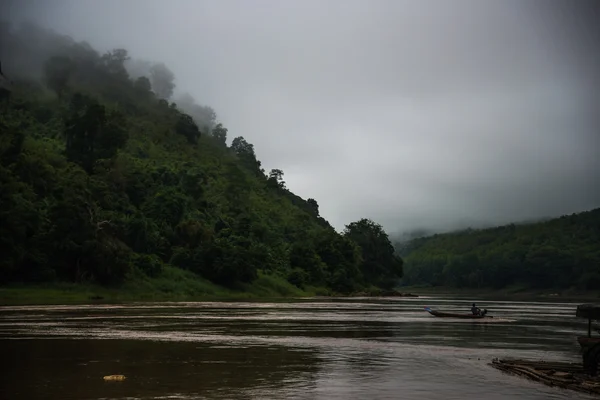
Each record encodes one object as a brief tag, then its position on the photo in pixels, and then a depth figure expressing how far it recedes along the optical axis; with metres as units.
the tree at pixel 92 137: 143.75
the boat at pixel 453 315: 72.07
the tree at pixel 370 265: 197.62
